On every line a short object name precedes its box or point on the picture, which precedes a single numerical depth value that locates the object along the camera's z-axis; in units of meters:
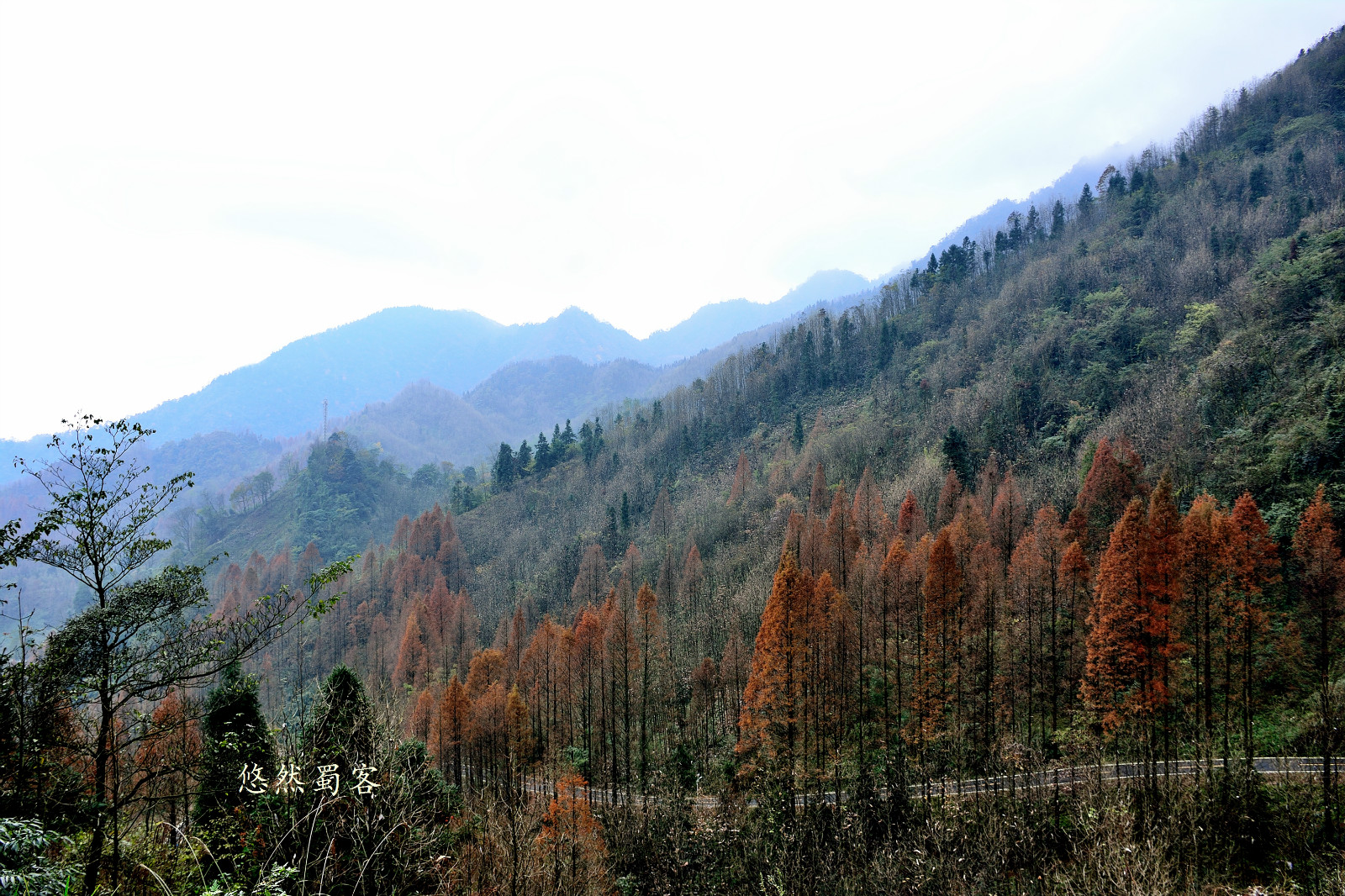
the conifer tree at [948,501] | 51.16
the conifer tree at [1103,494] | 39.16
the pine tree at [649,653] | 38.50
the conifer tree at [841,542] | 48.44
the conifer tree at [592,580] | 69.88
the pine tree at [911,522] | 48.12
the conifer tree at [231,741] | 14.83
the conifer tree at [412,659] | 61.56
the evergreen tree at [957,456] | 58.19
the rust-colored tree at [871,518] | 51.25
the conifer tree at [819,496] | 65.75
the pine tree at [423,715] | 43.16
